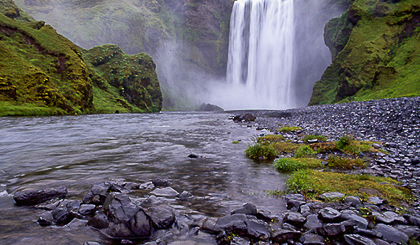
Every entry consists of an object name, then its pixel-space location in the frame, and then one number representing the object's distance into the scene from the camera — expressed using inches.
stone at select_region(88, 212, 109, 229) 136.9
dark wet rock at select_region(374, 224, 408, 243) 123.9
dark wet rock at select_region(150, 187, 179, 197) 206.2
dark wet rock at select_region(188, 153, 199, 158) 391.2
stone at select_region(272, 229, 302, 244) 127.7
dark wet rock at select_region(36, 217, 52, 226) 142.6
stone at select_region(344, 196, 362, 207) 173.1
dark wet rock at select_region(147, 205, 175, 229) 142.6
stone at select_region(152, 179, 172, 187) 237.9
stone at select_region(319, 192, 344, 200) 189.8
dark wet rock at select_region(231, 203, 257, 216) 158.4
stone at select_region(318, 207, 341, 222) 143.7
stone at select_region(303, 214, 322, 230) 139.6
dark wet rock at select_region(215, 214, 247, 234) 135.6
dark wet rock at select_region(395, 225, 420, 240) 128.1
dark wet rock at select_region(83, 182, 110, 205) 174.2
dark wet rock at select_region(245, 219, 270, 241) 129.2
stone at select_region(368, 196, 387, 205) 177.8
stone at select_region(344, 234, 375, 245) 117.2
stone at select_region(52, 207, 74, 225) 146.3
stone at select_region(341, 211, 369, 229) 135.6
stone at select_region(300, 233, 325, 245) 123.5
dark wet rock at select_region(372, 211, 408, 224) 144.1
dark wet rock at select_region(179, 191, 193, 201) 201.0
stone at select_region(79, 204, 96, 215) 157.8
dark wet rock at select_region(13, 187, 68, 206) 176.6
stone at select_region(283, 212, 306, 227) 145.9
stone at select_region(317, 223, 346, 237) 127.1
